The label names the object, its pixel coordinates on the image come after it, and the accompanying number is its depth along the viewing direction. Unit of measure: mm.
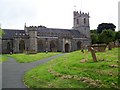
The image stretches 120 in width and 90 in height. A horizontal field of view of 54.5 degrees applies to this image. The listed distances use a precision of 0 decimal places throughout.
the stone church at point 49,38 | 38453
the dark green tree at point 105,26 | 58211
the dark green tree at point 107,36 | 45203
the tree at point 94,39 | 48174
